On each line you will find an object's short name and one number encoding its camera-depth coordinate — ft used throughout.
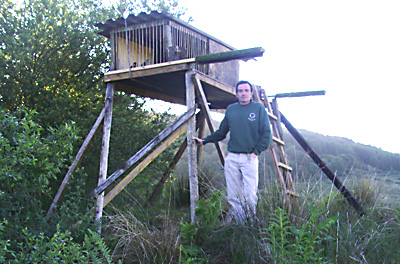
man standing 18.60
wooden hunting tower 21.79
